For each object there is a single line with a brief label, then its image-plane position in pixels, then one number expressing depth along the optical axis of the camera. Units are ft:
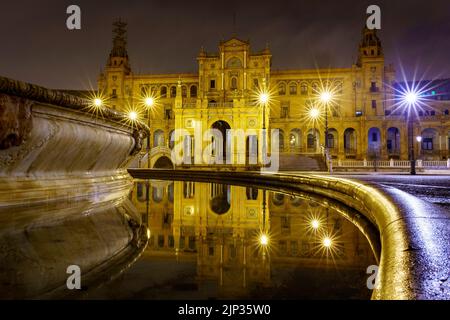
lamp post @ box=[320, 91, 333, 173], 75.48
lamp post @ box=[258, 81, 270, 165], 77.60
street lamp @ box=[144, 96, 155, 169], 80.35
